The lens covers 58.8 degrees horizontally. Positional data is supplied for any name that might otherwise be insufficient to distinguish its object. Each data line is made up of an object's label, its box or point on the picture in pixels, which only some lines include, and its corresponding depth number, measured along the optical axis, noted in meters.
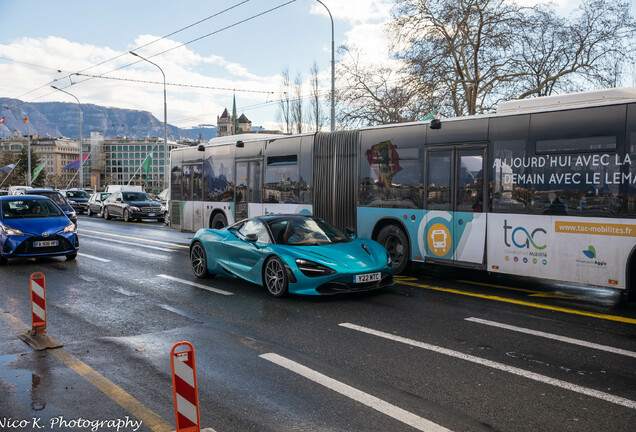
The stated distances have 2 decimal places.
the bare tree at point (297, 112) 51.12
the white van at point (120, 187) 47.12
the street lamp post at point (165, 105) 40.69
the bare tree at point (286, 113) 51.56
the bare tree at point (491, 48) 26.83
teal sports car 8.60
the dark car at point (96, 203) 35.54
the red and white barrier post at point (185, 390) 3.65
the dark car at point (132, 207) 29.70
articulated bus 8.34
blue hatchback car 12.59
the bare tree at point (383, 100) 29.25
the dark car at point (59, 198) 20.53
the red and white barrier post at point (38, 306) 6.62
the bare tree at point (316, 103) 48.99
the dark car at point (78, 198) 38.94
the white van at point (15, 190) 39.88
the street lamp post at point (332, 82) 27.08
